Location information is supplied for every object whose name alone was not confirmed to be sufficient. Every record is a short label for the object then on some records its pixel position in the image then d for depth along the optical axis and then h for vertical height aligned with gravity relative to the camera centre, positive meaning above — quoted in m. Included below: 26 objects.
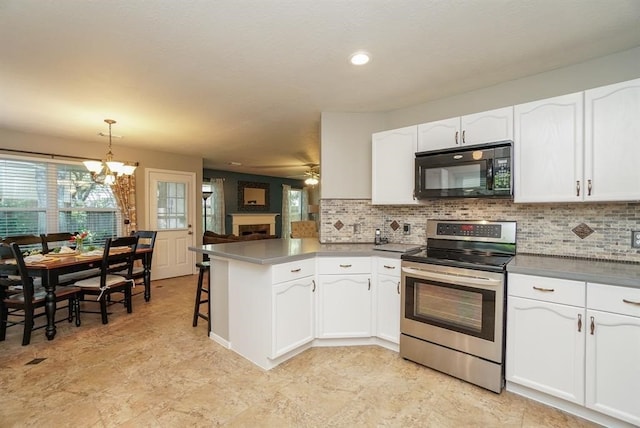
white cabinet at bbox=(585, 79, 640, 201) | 1.83 +0.43
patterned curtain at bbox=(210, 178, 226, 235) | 7.67 +0.10
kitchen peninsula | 2.39 -0.79
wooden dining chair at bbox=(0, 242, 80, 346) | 2.72 -0.87
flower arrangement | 3.53 -0.37
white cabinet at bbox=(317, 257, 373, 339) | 2.64 -0.80
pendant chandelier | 3.51 +0.50
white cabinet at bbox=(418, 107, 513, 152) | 2.30 +0.66
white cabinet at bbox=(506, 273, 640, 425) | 1.62 -0.80
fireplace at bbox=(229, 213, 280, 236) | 8.04 -0.41
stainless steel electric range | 2.01 -0.70
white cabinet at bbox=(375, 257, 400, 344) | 2.55 -0.80
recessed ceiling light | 2.08 +1.09
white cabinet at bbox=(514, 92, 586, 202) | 2.02 +0.42
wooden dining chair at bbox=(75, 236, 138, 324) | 3.23 -0.82
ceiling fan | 6.75 +0.84
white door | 5.37 -0.18
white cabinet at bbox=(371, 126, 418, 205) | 2.78 +0.42
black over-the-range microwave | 2.22 +0.30
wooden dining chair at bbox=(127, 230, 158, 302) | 4.09 -0.73
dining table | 2.82 -0.58
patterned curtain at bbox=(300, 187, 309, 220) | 10.05 +0.10
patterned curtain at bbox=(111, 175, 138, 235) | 4.89 +0.19
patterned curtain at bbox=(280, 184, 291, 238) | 9.34 -0.10
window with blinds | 3.97 +0.13
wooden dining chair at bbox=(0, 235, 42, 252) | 3.31 -0.36
